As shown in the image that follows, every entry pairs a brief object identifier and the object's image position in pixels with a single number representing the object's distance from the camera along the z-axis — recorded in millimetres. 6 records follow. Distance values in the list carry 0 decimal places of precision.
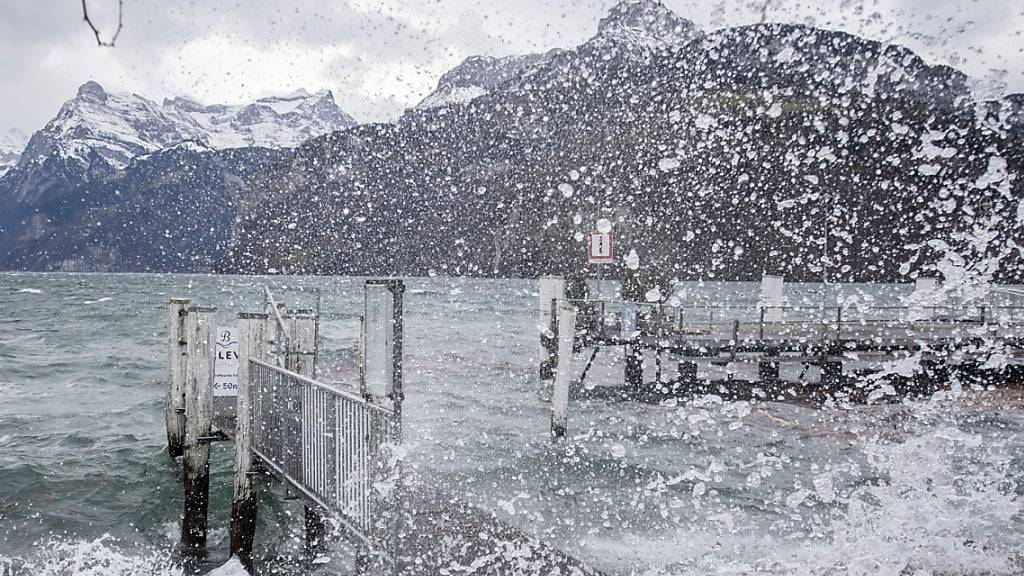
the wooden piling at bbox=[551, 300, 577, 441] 16031
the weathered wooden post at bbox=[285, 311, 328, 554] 11130
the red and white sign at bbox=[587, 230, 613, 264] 21859
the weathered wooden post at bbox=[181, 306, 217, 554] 10219
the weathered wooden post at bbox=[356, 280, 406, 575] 6113
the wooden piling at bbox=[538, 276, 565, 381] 22297
